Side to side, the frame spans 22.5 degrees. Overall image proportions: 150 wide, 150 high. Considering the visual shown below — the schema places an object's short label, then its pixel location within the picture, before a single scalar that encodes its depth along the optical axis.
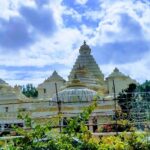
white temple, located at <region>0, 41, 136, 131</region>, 24.04
